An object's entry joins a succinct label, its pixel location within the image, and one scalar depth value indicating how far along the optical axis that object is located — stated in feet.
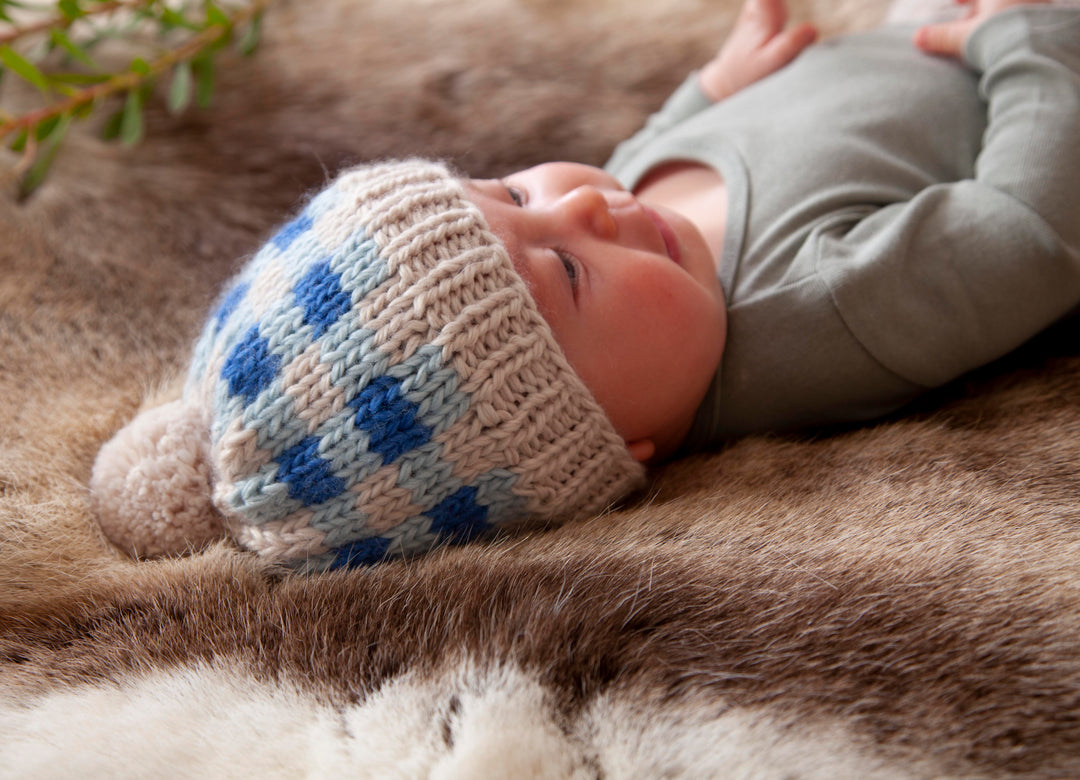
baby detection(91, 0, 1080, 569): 2.39
